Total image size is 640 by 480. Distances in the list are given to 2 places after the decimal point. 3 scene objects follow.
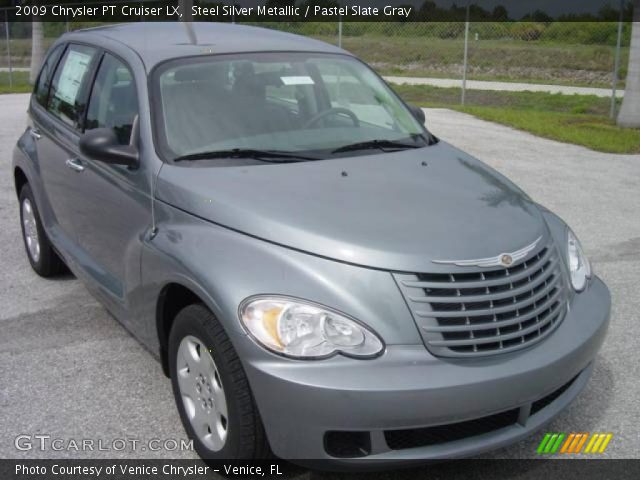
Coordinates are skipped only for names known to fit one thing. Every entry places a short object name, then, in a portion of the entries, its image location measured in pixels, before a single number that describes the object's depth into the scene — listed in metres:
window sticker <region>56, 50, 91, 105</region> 4.80
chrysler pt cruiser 2.80
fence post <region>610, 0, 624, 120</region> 13.87
